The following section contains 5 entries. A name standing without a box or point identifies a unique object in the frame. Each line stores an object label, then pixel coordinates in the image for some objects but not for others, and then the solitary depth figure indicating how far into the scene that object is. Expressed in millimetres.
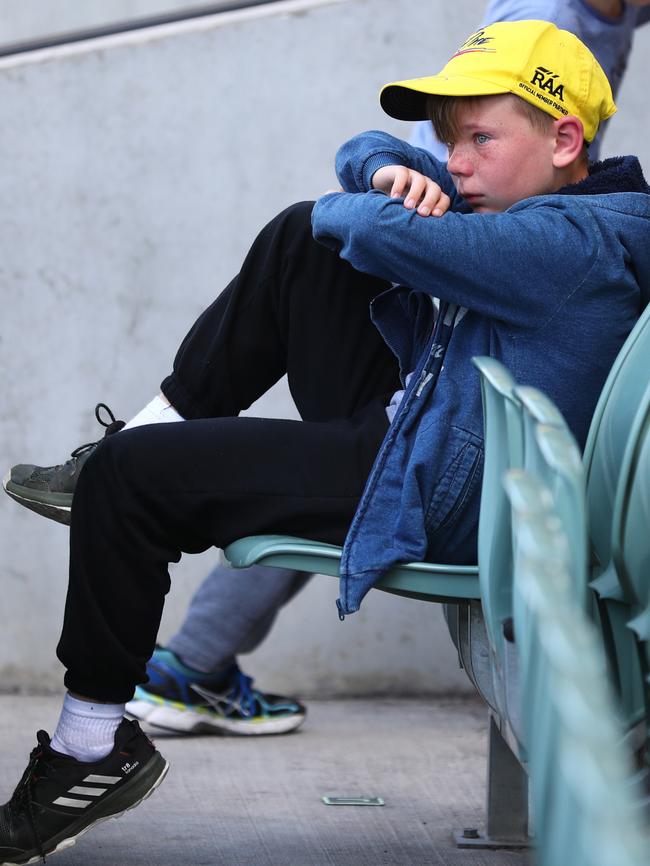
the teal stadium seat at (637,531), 7668
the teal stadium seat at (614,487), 7737
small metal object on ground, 8567
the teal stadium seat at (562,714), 4969
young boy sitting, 7959
